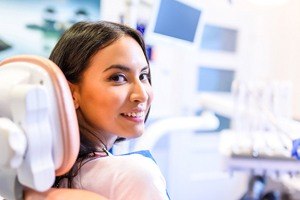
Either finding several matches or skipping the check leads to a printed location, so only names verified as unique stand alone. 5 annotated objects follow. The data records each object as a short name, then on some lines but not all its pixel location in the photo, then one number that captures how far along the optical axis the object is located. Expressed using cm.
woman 74
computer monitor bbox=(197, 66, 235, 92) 305
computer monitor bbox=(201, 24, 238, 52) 301
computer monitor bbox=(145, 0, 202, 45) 119
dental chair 53
